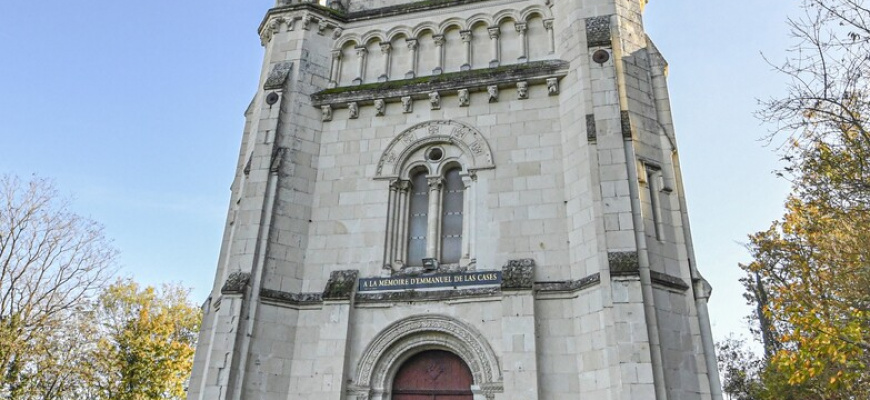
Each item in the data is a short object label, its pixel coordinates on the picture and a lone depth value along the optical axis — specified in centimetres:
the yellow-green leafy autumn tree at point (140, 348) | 2586
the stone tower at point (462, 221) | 1127
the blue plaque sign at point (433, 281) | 1239
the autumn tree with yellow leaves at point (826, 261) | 936
